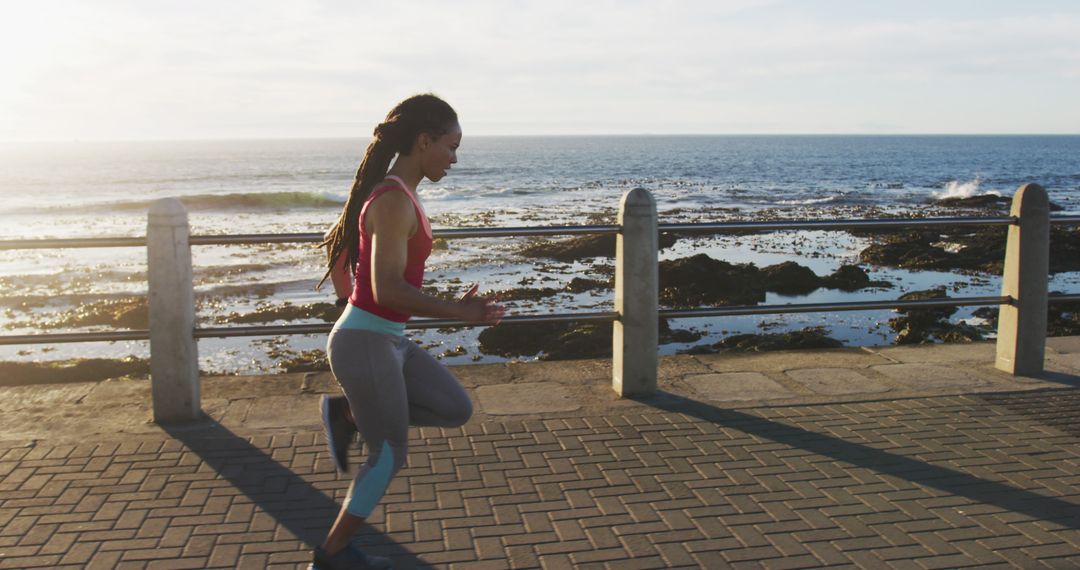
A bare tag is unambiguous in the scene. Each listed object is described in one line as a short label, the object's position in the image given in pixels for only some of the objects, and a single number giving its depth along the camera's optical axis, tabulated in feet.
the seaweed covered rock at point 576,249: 73.97
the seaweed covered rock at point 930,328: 41.14
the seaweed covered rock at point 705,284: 54.24
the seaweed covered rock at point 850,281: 60.39
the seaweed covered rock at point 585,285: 58.65
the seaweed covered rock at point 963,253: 71.10
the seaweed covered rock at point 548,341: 38.37
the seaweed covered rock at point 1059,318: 42.57
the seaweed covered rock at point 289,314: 49.51
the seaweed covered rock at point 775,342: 37.11
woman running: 11.46
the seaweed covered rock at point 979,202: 151.12
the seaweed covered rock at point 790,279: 58.13
